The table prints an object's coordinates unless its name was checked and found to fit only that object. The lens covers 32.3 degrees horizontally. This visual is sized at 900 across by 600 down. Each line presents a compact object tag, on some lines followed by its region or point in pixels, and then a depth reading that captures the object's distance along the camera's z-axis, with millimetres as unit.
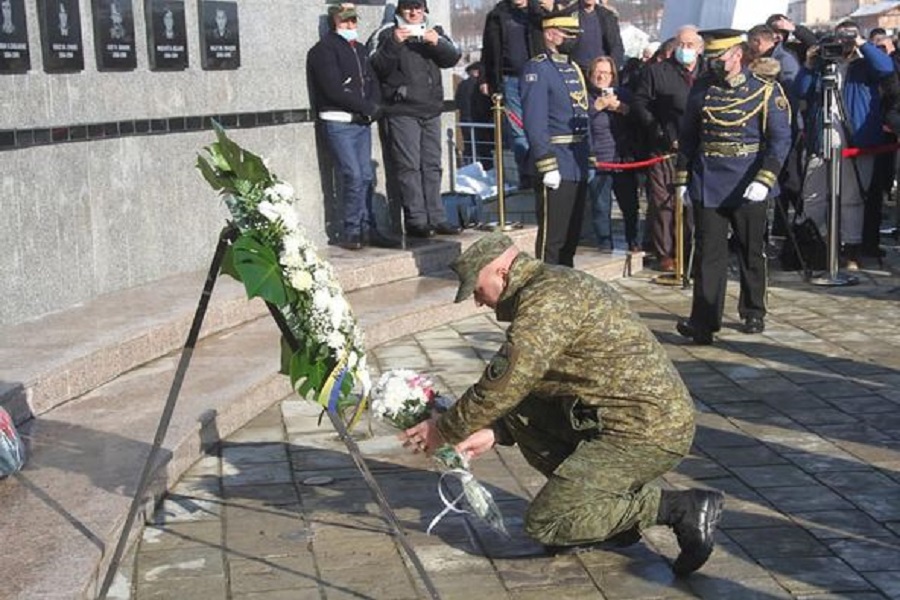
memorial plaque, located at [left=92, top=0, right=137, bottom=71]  9469
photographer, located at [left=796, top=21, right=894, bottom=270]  12484
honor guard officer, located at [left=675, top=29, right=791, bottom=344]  9711
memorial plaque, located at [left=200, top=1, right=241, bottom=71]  10633
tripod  11938
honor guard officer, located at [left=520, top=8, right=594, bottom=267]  10664
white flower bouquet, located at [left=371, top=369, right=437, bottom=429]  5742
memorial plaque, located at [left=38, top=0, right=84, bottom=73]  8891
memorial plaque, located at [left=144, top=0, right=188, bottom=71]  10023
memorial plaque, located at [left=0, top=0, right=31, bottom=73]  8484
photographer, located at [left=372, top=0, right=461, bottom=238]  11945
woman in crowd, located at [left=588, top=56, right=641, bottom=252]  12820
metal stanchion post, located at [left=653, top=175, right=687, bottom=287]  12203
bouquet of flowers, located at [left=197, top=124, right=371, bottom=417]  5180
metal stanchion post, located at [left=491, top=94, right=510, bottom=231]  12641
